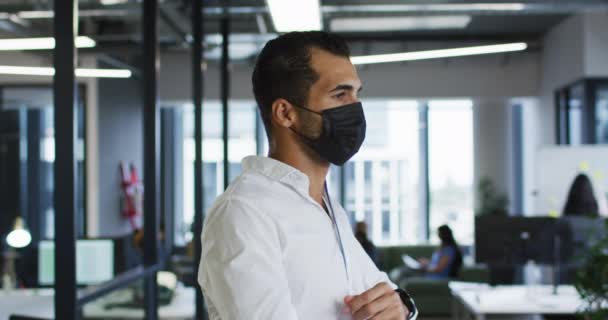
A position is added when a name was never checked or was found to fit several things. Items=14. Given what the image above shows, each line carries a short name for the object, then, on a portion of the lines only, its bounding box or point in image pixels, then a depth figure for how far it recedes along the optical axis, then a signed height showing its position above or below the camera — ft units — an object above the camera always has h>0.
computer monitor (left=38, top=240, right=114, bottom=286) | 18.95 -2.56
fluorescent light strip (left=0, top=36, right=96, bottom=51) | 12.20 +1.99
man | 3.86 -0.31
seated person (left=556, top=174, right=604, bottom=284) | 19.61 -2.09
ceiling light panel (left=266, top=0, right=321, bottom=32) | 15.62 +3.09
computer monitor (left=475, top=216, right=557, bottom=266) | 19.80 -2.20
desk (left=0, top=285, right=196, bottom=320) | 11.75 -2.28
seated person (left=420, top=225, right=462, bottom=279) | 28.71 -3.97
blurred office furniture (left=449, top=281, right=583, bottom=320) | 18.70 -3.71
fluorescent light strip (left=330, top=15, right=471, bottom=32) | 28.53 +5.13
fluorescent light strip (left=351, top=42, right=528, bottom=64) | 24.93 +3.48
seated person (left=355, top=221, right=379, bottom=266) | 17.89 -2.08
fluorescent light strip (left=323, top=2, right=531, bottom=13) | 20.95 +4.12
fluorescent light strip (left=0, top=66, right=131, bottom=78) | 10.87 +1.52
